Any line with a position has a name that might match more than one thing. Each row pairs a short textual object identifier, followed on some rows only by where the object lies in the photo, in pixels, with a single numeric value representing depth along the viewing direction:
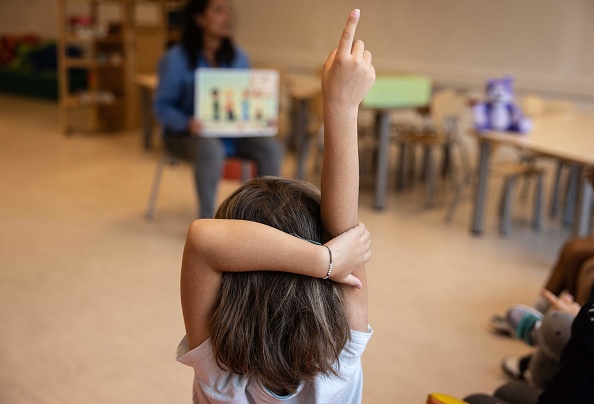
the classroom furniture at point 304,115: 5.43
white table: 3.73
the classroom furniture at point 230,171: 4.26
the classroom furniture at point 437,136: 5.07
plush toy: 4.49
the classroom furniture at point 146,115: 6.79
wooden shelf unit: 7.35
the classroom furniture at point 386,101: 4.99
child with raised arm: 1.13
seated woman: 4.00
